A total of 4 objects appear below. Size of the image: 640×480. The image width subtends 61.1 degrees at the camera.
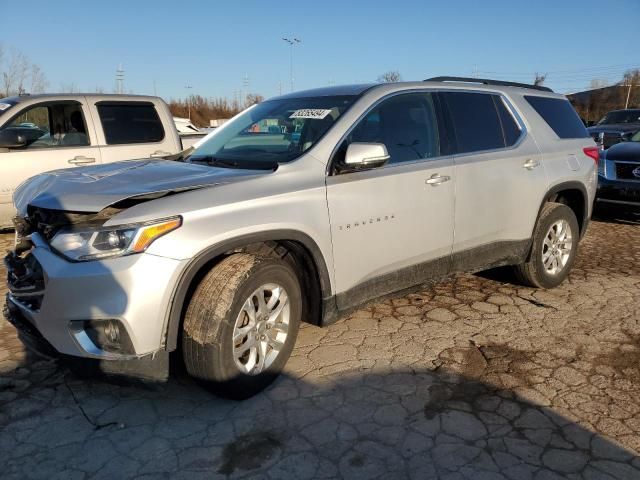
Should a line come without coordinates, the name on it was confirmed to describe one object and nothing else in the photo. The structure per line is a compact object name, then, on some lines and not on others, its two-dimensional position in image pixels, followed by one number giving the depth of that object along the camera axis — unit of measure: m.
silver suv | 2.69
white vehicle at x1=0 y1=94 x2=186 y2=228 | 6.43
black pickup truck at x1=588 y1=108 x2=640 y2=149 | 14.52
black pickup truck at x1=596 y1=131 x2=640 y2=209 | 8.03
